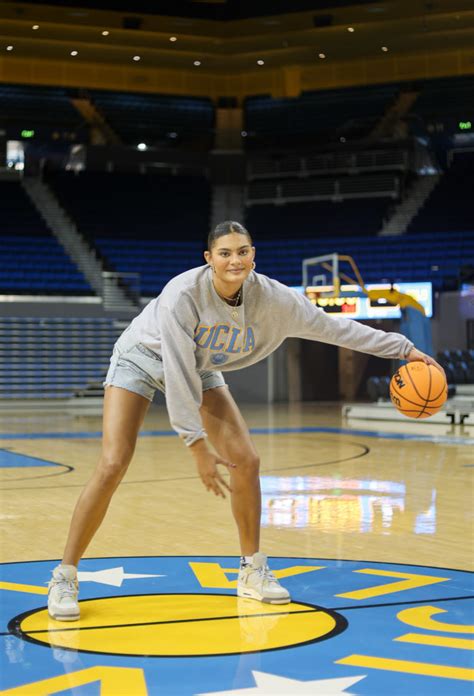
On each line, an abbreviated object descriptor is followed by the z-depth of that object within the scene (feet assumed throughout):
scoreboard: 63.57
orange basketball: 13.23
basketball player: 11.94
